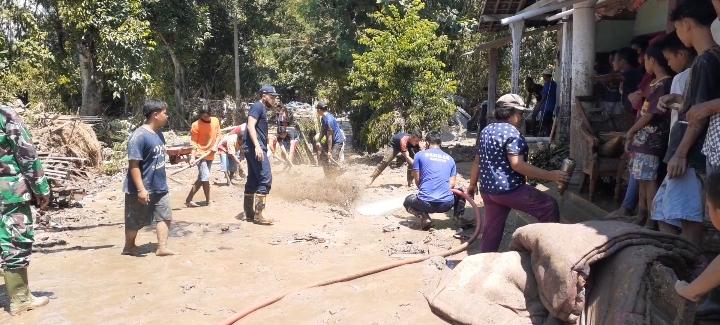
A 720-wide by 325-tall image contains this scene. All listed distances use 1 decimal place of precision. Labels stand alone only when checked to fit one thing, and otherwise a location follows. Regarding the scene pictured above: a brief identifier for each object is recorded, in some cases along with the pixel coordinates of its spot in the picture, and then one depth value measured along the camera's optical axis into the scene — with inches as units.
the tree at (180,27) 781.9
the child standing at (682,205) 133.0
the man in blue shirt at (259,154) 277.9
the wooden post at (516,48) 379.2
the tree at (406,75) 507.5
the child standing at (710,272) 84.9
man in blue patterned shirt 177.5
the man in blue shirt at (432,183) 262.7
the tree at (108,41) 598.2
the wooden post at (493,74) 522.9
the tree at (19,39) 520.4
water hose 166.4
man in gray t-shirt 220.1
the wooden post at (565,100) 353.1
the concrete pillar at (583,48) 304.0
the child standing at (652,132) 166.6
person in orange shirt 331.3
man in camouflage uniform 170.7
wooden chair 227.2
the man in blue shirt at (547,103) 437.6
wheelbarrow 417.4
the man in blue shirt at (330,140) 402.6
